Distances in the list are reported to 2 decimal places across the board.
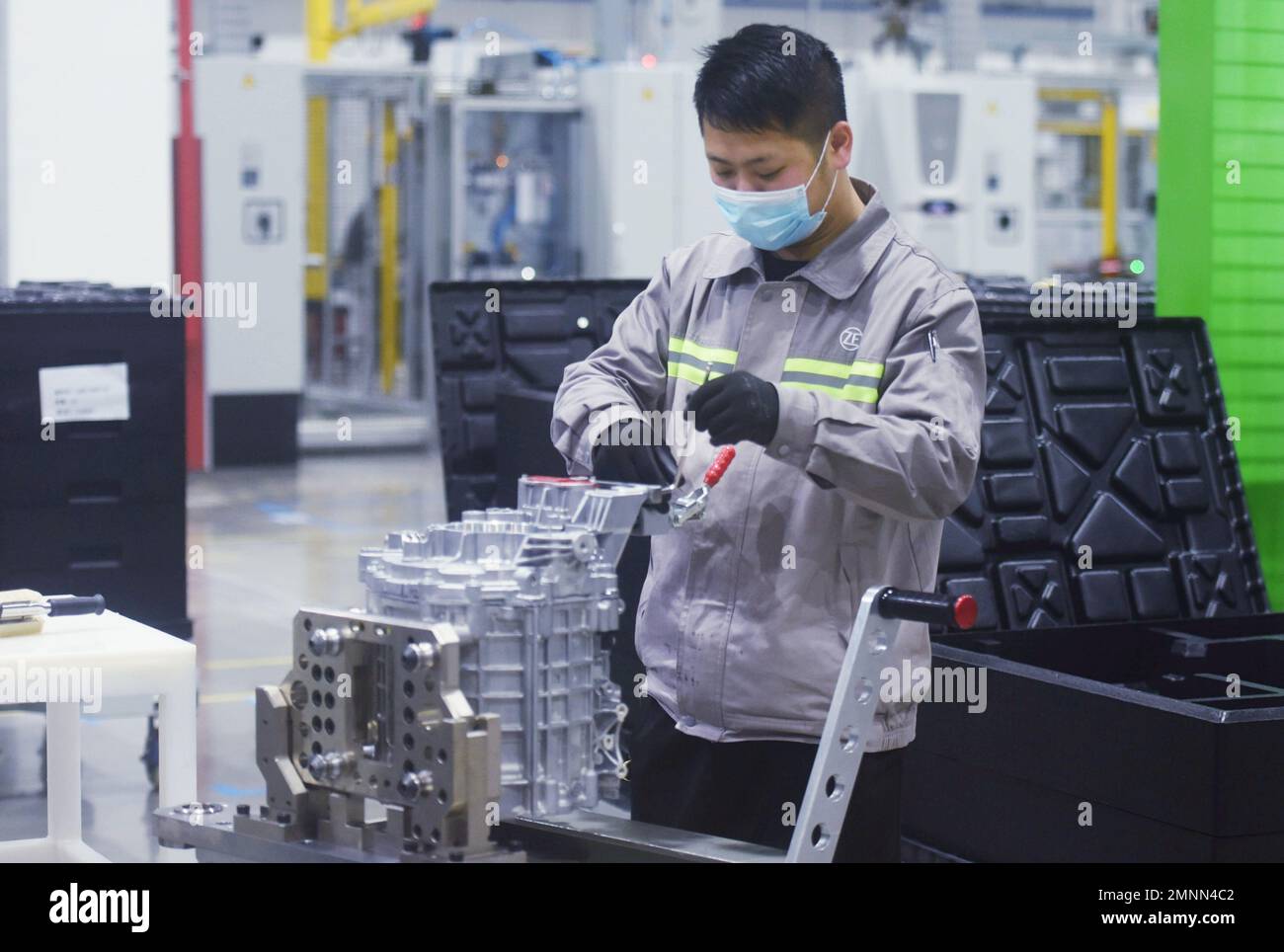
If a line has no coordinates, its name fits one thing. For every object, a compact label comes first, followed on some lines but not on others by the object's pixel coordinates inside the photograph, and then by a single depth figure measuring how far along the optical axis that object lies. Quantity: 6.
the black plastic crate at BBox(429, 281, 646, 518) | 4.91
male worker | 2.06
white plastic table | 2.83
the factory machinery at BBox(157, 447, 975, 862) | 1.74
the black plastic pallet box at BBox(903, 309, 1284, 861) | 2.85
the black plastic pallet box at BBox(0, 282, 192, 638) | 4.61
